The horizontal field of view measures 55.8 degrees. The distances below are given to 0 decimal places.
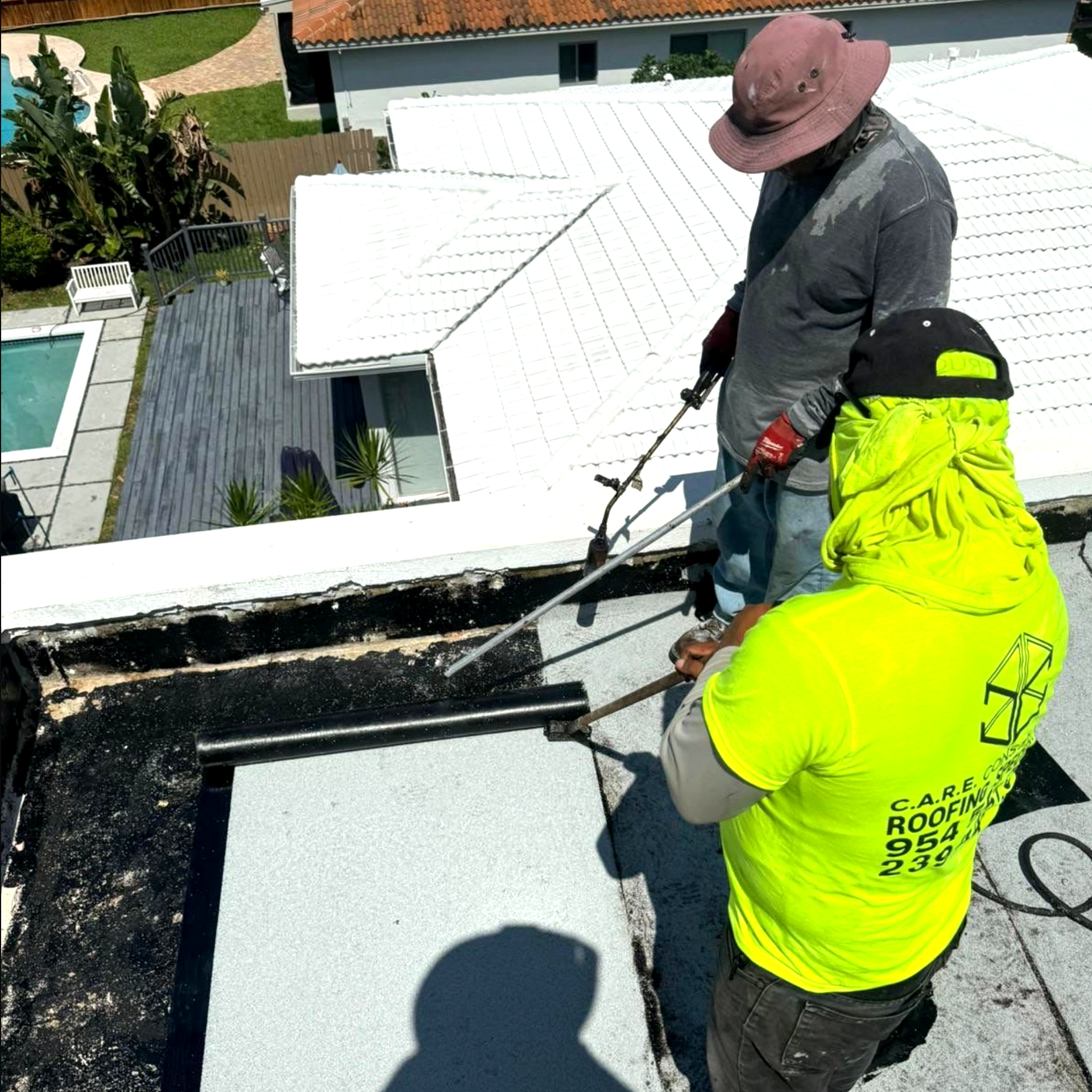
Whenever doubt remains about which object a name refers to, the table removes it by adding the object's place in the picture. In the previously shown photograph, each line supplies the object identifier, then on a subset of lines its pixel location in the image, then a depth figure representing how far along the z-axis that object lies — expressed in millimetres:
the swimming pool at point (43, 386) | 14633
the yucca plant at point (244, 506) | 10789
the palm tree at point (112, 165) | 16484
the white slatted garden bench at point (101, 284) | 16891
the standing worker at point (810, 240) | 2732
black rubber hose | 2818
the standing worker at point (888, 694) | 1644
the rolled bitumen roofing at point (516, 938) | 2582
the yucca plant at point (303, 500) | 10680
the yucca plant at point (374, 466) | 11141
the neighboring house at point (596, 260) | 6691
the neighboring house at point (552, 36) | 19422
